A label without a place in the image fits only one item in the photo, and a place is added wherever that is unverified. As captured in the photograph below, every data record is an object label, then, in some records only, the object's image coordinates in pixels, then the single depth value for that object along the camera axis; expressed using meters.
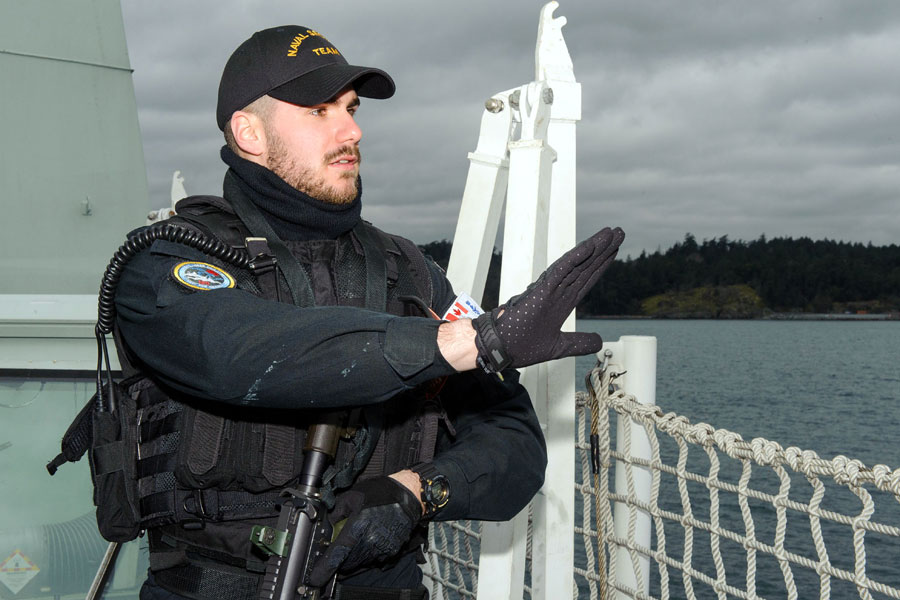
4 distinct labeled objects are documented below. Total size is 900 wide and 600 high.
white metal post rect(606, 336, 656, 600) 3.08
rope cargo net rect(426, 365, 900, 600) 2.39
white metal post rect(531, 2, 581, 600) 2.87
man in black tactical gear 1.65
